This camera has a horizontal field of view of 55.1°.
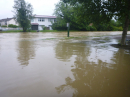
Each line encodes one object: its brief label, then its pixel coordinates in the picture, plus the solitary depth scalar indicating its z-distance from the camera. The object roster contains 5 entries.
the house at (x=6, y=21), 65.00
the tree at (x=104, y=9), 8.80
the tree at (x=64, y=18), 45.00
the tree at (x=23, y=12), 35.72
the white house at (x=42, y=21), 52.29
